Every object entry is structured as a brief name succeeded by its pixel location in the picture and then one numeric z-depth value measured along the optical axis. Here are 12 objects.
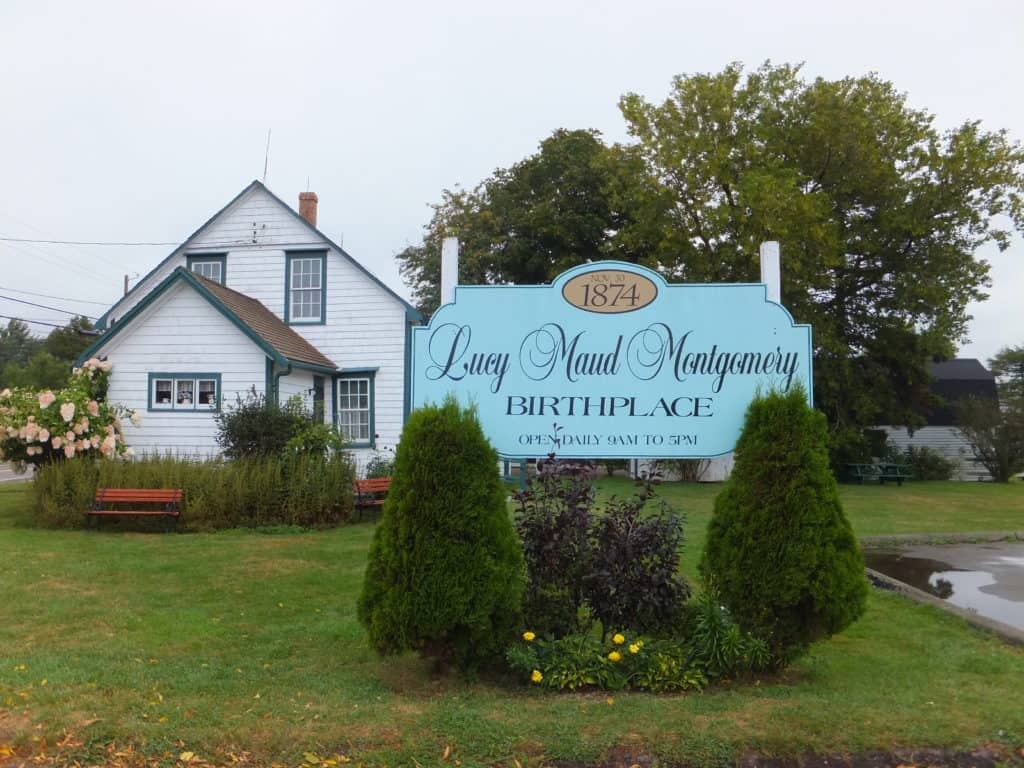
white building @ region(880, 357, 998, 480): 34.12
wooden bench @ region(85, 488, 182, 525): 13.40
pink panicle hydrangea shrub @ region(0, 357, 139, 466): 14.27
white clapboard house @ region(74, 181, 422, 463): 17.52
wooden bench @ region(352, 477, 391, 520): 14.39
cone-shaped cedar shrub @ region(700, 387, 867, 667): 5.27
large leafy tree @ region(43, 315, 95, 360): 68.44
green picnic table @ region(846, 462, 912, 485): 28.36
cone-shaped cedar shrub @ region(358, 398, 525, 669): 5.11
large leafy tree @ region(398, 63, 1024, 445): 24.47
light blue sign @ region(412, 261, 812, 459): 6.18
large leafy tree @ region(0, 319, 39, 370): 90.56
